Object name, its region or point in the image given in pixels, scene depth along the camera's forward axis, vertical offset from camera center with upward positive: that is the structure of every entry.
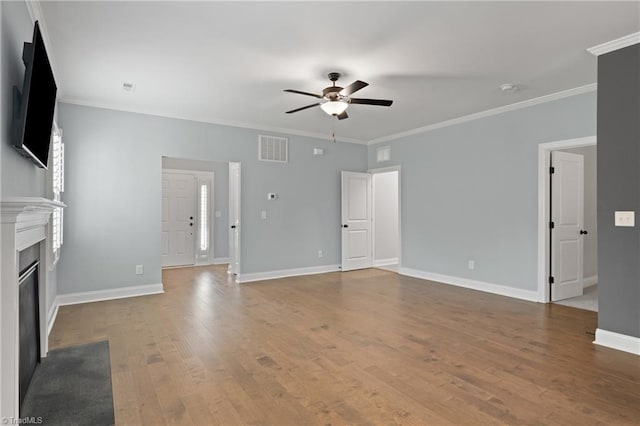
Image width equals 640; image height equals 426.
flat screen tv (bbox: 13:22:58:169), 2.02 +0.66
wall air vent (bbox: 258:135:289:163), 6.39 +1.11
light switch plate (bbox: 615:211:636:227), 3.13 -0.10
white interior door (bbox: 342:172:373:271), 7.28 -0.25
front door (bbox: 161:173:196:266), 7.87 -0.20
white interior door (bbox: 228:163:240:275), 6.21 -0.13
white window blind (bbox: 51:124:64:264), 3.70 +0.32
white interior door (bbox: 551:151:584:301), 4.86 -0.23
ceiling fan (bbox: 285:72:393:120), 3.81 +1.20
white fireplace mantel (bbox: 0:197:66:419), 1.57 -0.43
